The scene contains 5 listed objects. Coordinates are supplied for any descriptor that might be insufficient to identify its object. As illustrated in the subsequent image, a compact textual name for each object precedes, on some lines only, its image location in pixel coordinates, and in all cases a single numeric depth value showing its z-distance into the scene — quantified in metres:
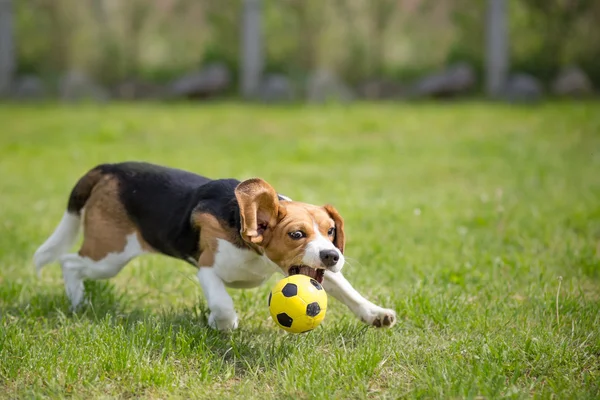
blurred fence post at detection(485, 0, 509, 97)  15.93
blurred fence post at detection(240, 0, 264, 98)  16.38
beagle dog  3.81
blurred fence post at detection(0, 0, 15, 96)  16.83
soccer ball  3.65
